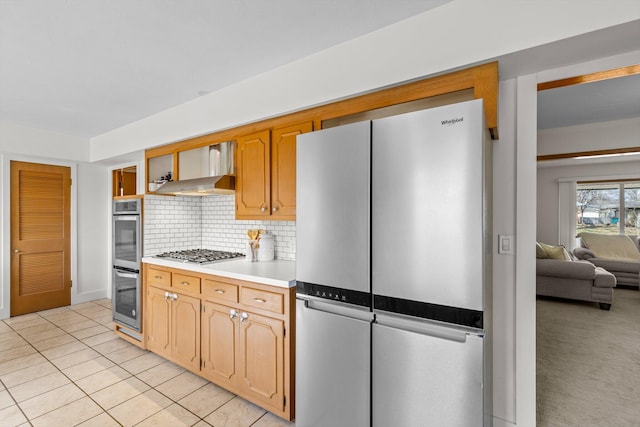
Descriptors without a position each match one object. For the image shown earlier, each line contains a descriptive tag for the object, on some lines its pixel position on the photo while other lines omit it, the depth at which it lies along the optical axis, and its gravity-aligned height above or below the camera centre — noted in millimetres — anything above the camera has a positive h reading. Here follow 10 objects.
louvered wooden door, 4199 -346
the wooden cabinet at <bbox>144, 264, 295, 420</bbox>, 2021 -941
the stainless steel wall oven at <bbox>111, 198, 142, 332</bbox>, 3242 -529
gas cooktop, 2813 -425
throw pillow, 4859 -621
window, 6668 +150
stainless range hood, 2785 +415
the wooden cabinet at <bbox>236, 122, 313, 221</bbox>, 2422 +327
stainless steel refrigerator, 1302 -284
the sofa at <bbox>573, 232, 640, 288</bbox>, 5496 -760
